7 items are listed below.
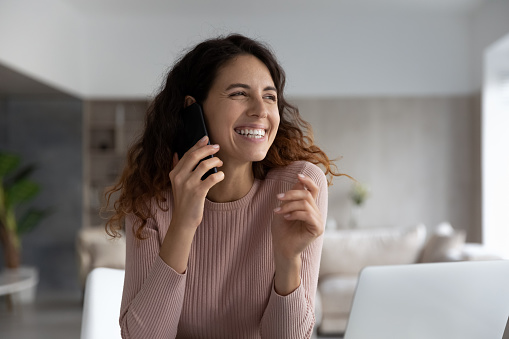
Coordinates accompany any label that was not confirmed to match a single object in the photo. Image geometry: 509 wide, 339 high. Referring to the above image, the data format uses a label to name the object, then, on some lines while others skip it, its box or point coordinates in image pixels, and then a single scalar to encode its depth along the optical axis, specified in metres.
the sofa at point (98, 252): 5.31
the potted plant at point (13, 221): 6.58
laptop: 1.23
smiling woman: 1.33
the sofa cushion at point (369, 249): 5.05
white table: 5.55
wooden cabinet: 7.87
